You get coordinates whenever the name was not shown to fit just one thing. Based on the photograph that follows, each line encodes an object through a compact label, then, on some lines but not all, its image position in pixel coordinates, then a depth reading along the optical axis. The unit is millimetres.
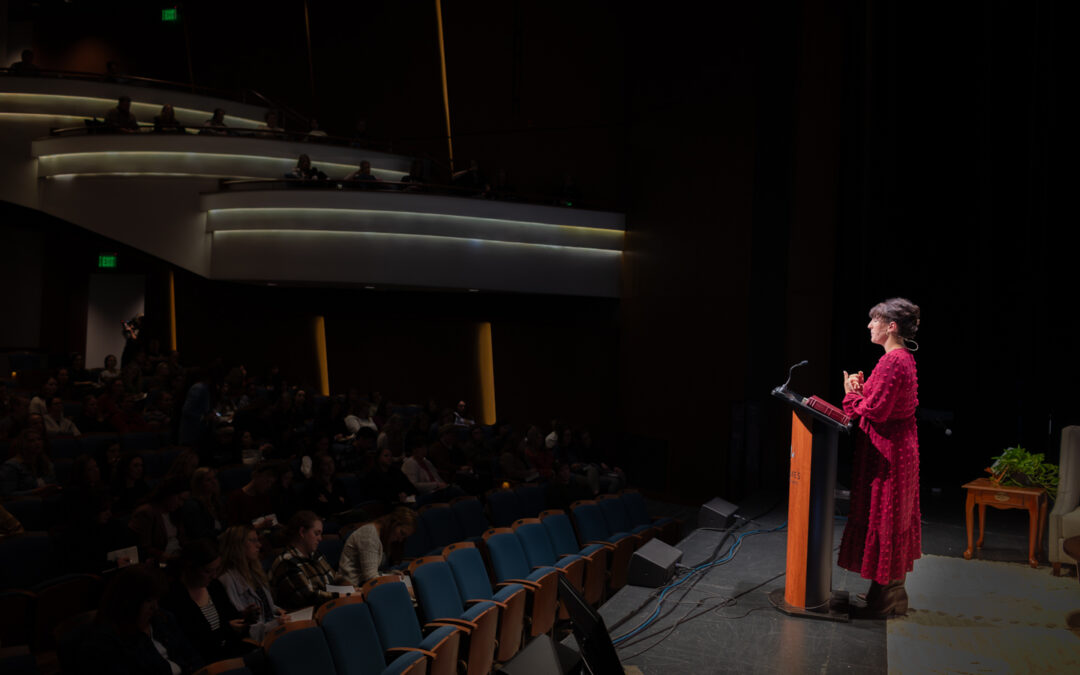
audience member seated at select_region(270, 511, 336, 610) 3418
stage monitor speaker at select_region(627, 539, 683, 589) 3918
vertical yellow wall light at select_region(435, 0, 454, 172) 10922
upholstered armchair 3836
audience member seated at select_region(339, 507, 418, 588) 3711
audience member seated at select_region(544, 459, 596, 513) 6031
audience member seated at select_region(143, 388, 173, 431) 7125
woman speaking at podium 2990
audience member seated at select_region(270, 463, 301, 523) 4629
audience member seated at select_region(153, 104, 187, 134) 9430
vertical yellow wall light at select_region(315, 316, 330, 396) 12039
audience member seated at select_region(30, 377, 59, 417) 5887
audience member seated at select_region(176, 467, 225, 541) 3912
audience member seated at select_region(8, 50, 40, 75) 9812
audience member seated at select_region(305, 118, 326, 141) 9858
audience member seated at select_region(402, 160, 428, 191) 9148
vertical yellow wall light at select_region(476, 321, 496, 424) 11195
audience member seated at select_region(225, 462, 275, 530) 4277
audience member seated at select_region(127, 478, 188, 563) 3740
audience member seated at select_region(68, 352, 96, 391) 8109
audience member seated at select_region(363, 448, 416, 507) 5383
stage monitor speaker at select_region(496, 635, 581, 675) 2047
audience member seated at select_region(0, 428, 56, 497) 4285
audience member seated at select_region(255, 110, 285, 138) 9688
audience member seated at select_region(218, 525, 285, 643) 3141
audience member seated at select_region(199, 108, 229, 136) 9500
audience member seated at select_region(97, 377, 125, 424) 6247
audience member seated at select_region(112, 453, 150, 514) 4281
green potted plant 4168
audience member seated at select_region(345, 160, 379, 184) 9086
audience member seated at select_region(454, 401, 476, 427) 8875
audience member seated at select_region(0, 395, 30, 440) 5133
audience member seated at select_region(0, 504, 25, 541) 3688
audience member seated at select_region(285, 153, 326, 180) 9250
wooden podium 3150
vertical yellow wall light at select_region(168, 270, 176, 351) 12547
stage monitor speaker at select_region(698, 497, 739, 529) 5441
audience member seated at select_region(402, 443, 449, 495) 5914
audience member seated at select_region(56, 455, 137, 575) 3465
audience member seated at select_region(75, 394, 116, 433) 6141
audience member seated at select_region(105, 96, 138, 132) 9383
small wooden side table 4035
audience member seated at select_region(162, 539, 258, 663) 2922
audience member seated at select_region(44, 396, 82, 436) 5699
